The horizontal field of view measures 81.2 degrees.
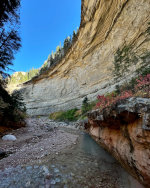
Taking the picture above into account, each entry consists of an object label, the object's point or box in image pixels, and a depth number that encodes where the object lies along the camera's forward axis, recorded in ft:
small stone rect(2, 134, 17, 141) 17.55
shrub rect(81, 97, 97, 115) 50.87
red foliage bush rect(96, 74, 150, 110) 9.93
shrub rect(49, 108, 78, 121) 58.08
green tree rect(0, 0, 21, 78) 20.11
